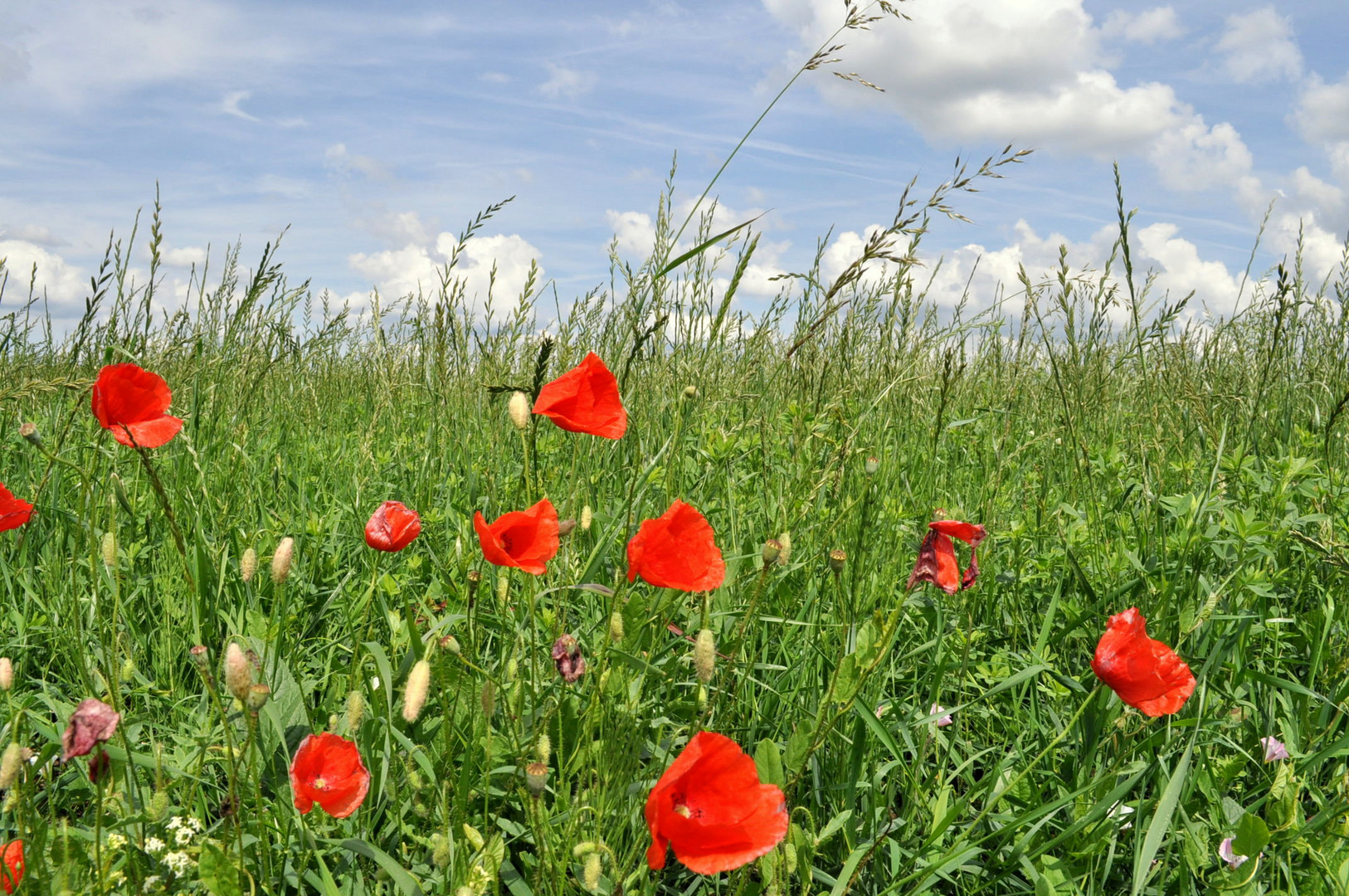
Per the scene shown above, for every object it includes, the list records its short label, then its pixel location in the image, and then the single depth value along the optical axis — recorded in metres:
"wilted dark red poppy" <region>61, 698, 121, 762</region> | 0.95
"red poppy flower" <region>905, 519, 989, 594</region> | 1.48
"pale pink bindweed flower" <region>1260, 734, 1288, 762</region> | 1.67
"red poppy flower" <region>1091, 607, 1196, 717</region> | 1.31
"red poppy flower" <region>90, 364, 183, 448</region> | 1.50
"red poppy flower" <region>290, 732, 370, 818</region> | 1.13
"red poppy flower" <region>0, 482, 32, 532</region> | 1.48
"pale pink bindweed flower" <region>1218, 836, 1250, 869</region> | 1.43
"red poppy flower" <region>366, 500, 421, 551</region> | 1.41
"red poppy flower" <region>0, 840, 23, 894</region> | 1.01
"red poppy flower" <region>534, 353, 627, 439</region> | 1.35
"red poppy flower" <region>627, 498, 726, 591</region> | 1.17
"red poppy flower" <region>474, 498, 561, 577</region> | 1.16
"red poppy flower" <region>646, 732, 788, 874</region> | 0.93
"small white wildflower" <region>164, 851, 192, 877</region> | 1.12
